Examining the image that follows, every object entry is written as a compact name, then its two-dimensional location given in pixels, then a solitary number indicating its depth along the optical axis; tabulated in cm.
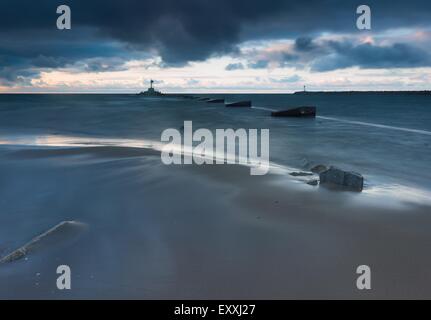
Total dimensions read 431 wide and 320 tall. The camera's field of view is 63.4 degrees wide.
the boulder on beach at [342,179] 831
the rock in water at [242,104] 6877
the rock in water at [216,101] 9236
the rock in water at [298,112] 4291
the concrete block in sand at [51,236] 483
